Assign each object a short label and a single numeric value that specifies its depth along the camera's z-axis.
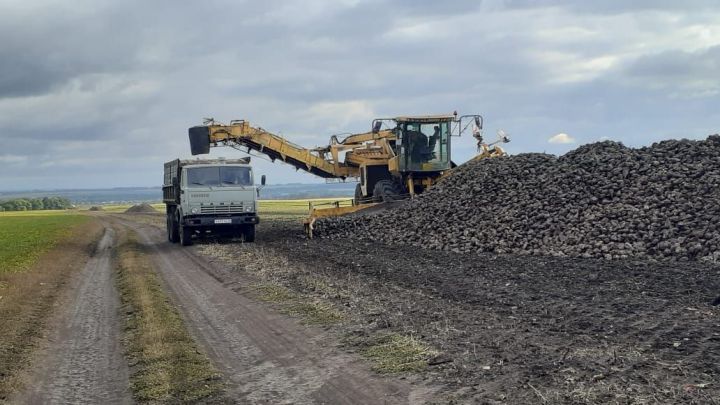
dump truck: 24.47
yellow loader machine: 26.69
